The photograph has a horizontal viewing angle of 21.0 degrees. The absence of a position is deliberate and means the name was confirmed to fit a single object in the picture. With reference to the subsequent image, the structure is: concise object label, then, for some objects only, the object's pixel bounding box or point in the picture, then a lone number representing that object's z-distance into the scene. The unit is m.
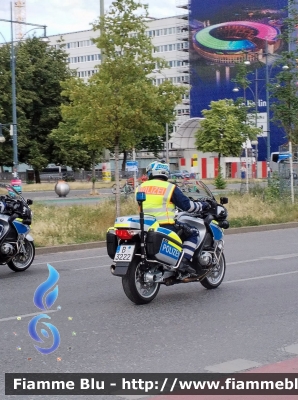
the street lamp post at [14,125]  42.25
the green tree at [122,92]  21.66
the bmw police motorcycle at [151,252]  9.62
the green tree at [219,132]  86.25
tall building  128.12
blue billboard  113.69
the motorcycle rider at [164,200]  10.06
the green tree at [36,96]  60.25
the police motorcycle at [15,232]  12.96
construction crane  151.62
